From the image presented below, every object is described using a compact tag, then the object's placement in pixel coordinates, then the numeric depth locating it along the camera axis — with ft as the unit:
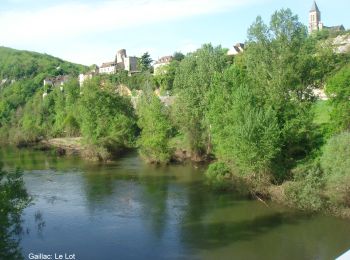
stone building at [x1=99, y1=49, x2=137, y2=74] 501.97
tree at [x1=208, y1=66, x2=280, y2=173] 106.52
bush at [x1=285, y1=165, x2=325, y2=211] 93.45
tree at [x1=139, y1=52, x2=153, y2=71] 411.03
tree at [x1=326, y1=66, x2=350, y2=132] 111.04
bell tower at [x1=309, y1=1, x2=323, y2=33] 627.01
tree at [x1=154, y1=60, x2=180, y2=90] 326.03
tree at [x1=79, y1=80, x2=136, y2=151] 188.14
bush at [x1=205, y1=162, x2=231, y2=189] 127.04
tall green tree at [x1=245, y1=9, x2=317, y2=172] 118.01
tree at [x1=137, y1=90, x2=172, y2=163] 161.89
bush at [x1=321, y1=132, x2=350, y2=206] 87.76
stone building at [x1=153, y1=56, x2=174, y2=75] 441.68
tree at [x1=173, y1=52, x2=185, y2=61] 429.17
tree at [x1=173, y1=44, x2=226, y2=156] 165.78
